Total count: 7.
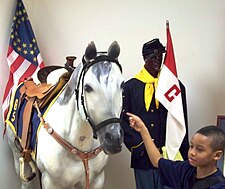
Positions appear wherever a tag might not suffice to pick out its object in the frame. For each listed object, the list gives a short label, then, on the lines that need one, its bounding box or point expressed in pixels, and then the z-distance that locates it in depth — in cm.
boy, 139
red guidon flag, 220
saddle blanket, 204
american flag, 271
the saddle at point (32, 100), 206
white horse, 155
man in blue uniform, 220
